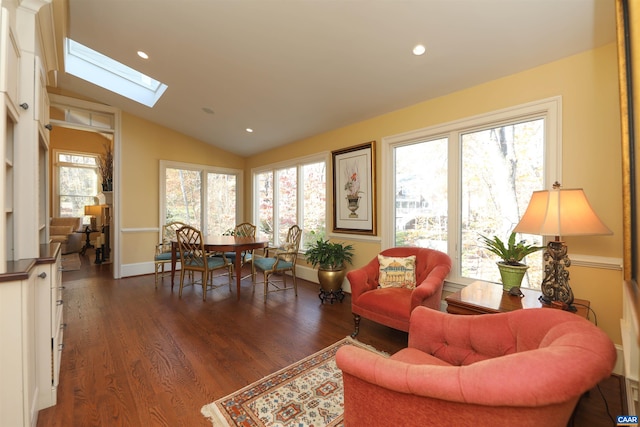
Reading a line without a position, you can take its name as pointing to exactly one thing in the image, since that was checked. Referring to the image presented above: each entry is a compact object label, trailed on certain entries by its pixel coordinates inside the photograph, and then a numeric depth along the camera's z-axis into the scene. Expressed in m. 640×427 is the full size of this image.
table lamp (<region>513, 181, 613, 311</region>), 1.68
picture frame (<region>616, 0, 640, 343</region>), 1.36
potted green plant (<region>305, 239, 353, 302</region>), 3.64
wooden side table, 1.83
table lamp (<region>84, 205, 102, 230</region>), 7.57
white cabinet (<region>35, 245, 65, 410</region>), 1.68
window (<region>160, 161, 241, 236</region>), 5.48
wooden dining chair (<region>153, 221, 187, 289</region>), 4.42
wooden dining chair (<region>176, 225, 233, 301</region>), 3.78
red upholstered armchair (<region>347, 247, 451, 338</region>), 2.29
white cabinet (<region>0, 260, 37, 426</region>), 1.33
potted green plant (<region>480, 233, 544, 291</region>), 2.09
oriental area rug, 1.63
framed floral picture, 3.71
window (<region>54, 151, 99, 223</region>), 7.36
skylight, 3.98
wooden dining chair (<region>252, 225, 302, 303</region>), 3.83
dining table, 3.75
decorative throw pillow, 2.78
